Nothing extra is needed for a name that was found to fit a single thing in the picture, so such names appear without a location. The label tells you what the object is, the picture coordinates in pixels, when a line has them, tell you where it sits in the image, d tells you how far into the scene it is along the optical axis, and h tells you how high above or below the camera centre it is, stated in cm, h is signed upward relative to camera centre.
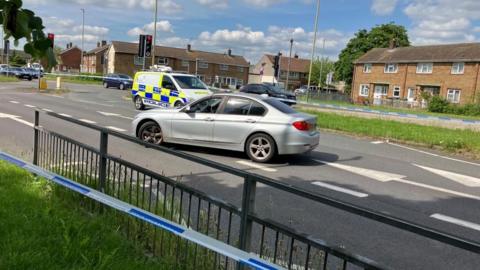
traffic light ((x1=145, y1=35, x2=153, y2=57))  2690 +185
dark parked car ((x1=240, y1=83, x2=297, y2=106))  3194 -42
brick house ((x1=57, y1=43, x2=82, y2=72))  11244 +331
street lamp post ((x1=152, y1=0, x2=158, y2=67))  2848 +317
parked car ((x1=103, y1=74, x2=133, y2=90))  4419 -81
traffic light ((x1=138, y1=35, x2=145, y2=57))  2678 +174
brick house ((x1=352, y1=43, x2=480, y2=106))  4588 +276
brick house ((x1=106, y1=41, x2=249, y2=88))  8012 +308
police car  1808 -49
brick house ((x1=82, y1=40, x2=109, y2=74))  9475 +242
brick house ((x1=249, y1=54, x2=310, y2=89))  10194 +358
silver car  916 -92
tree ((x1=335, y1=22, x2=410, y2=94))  7294 +856
